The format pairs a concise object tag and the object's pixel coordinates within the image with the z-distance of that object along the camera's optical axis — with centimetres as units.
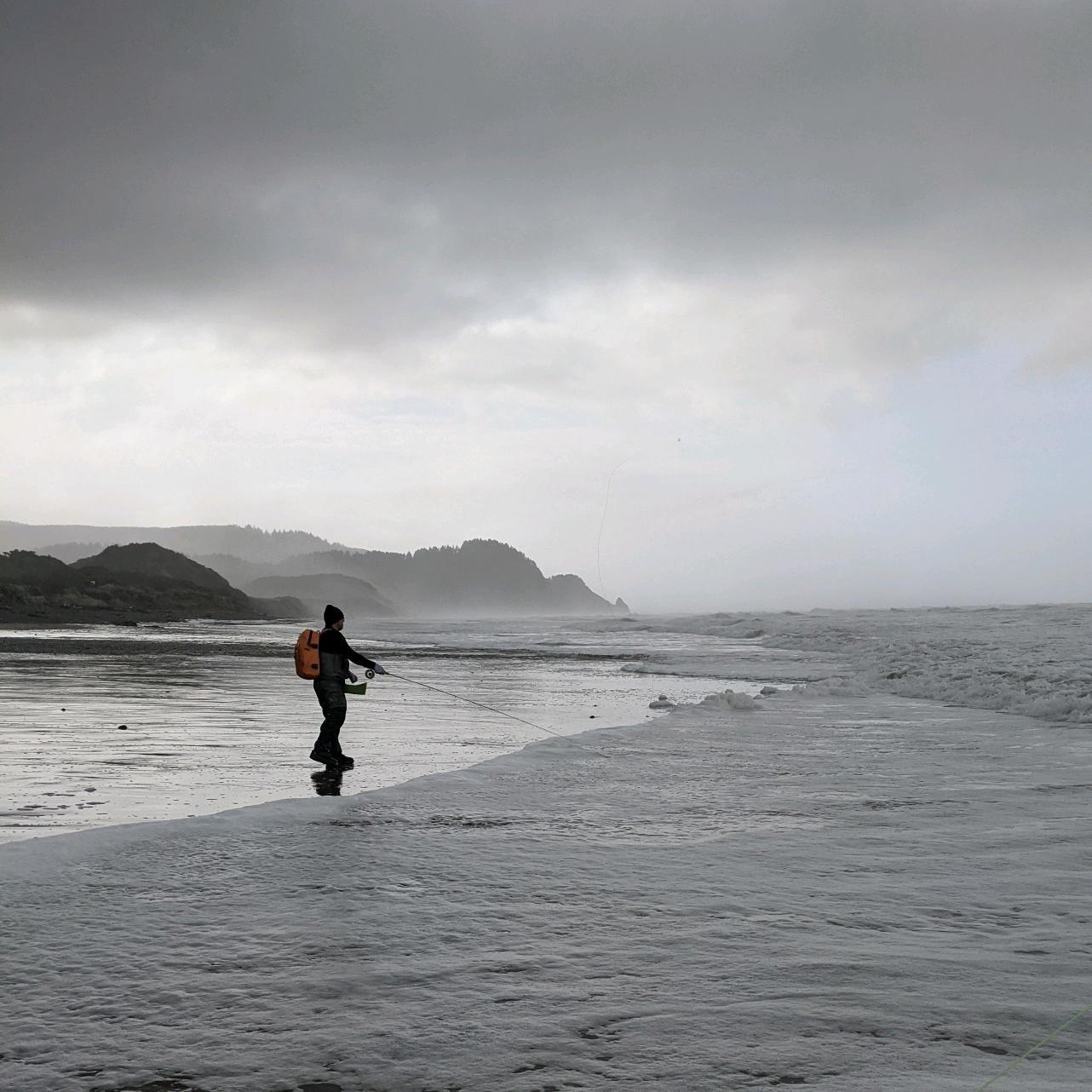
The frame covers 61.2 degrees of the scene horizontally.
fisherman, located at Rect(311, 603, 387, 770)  902
